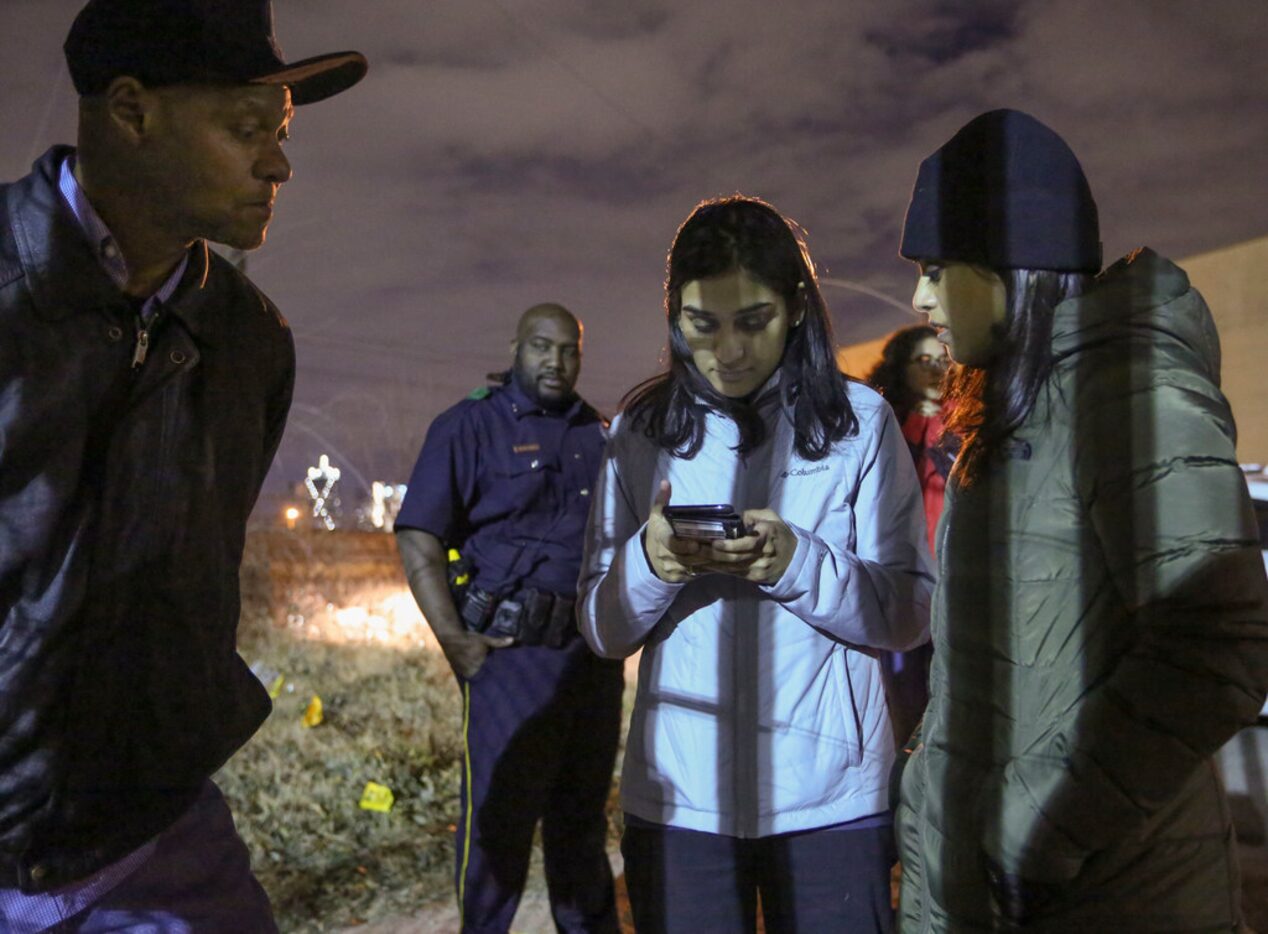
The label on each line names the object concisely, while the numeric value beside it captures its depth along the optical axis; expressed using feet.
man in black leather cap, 5.68
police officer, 12.23
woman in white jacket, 7.36
